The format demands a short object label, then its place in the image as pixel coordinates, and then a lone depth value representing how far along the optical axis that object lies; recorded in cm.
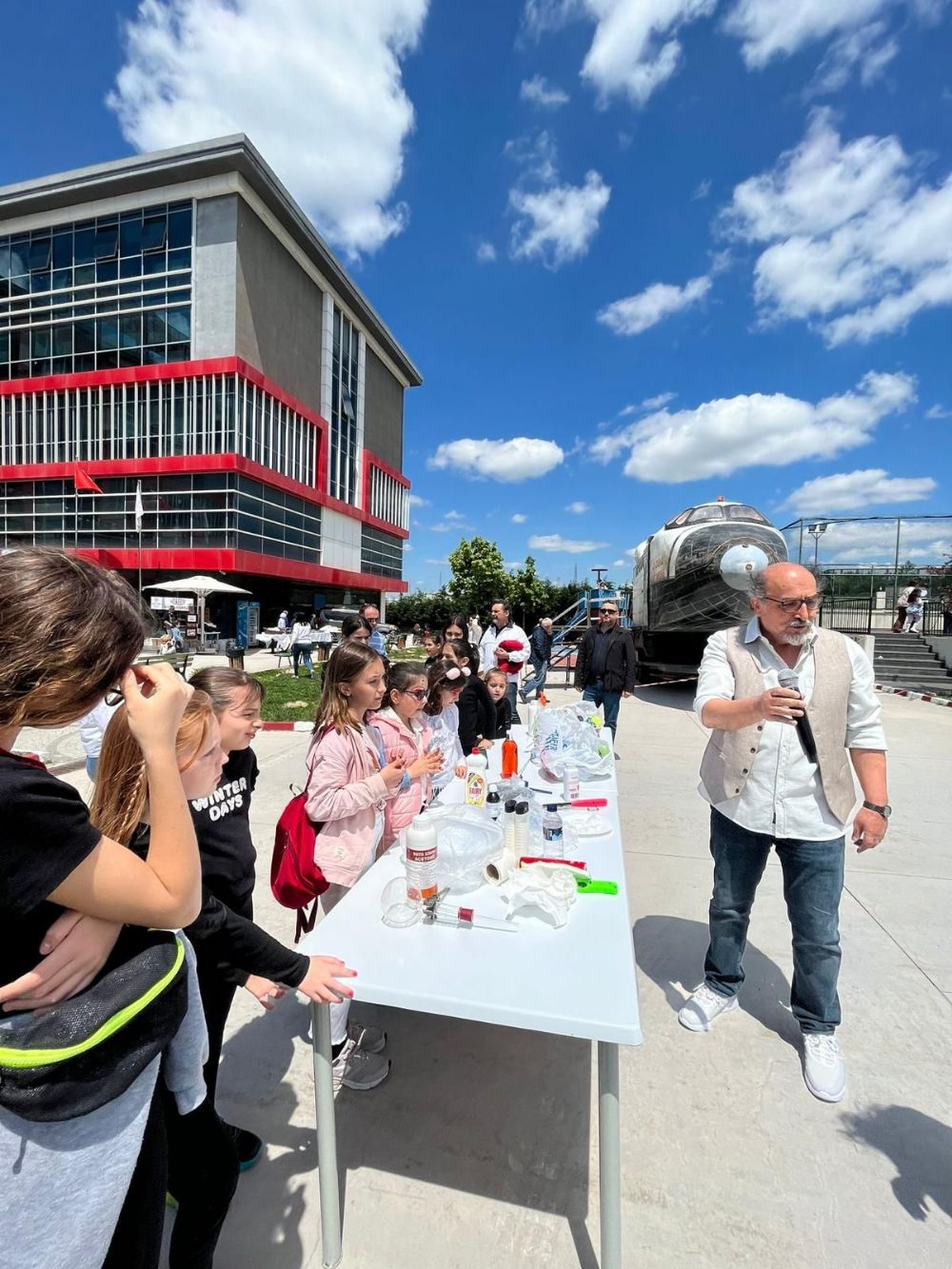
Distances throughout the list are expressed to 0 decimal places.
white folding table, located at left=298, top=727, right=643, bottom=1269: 142
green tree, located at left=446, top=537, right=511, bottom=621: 4203
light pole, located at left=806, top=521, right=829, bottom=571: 1512
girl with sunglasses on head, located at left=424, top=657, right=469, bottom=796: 351
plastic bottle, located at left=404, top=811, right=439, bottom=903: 185
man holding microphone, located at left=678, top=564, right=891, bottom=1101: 225
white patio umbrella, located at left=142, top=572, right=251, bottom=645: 2091
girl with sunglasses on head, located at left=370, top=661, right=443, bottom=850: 265
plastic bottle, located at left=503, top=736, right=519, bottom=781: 339
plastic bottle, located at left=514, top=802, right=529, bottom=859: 230
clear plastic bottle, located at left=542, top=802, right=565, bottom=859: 233
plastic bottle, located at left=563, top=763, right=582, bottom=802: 301
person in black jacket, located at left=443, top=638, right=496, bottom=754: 482
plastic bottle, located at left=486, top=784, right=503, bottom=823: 255
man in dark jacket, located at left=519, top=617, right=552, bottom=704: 1091
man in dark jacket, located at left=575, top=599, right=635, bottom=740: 700
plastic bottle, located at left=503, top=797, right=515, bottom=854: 227
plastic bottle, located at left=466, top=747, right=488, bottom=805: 284
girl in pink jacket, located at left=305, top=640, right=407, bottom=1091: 219
